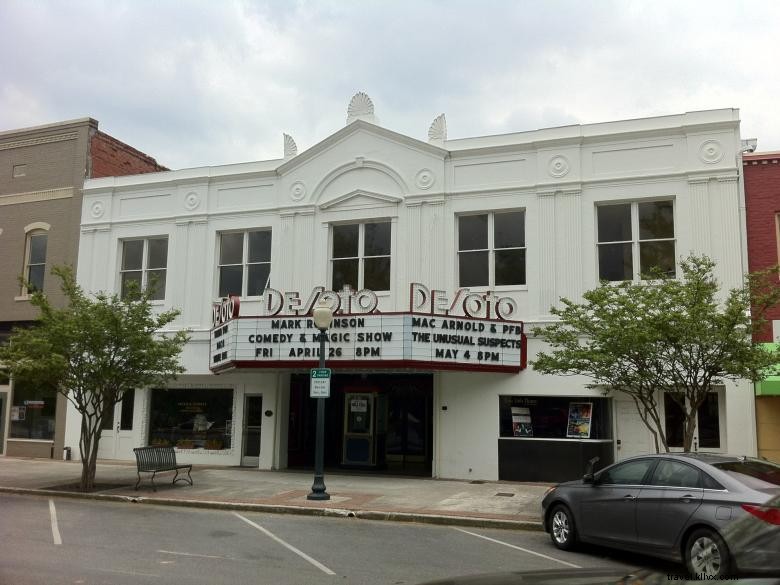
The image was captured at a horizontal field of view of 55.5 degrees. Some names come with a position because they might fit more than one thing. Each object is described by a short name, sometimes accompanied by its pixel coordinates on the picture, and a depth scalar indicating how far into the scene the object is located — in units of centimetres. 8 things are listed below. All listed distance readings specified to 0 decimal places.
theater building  1752
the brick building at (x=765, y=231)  1617
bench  1627
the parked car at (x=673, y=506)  809
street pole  1472
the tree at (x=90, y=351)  1597
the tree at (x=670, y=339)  1205
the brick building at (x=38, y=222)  2328
